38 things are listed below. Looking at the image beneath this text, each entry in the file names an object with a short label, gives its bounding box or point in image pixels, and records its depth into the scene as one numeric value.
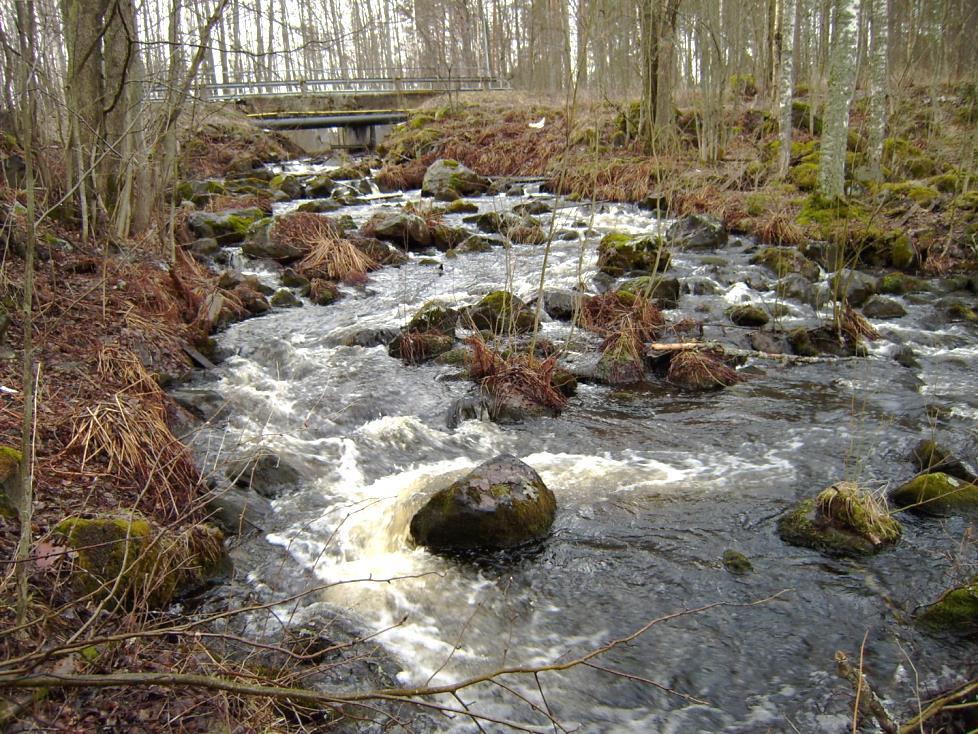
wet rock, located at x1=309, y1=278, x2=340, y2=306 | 10.84
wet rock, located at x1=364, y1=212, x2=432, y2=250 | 13.86
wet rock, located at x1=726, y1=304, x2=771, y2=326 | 9.35
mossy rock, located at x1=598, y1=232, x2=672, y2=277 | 11.77
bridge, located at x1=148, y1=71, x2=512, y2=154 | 27.77
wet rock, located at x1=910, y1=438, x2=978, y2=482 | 5.40
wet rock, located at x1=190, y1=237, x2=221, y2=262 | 11.98
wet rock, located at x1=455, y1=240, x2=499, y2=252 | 13.66
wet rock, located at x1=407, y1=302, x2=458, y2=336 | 9.04
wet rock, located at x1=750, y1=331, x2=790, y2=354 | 8.55
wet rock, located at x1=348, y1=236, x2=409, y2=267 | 12.91
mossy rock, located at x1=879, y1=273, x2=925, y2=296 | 10.50
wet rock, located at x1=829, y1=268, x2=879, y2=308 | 9.96
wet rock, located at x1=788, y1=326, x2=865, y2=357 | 8.45
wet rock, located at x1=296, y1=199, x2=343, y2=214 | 15.90
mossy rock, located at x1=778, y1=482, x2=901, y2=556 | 4.68
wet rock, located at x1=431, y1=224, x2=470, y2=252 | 14.14
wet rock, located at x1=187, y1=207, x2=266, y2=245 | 13.24
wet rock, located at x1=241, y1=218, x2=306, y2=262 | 12.36
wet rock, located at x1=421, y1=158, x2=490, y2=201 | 18.56
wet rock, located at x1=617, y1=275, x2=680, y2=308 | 9.86
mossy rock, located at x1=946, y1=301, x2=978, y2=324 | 9.48
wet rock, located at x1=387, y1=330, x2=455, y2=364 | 8.55
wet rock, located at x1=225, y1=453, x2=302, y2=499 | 5.51
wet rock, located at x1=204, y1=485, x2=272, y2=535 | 4.89
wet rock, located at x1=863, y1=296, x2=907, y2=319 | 9.58
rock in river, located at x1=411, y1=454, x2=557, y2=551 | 4.85
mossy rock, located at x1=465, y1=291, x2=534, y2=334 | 9.03
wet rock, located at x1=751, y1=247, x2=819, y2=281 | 11.32
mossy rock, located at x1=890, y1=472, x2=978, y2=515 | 5.05
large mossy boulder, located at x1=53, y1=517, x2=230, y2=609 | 3.63
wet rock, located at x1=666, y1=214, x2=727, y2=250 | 13.32
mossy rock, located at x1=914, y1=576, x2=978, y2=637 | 3.91
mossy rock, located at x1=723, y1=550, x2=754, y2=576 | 4.58
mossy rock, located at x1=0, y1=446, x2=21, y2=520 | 3.71
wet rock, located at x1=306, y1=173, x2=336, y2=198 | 18.89
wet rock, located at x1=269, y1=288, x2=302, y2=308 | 10.55
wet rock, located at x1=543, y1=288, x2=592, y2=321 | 9.91
